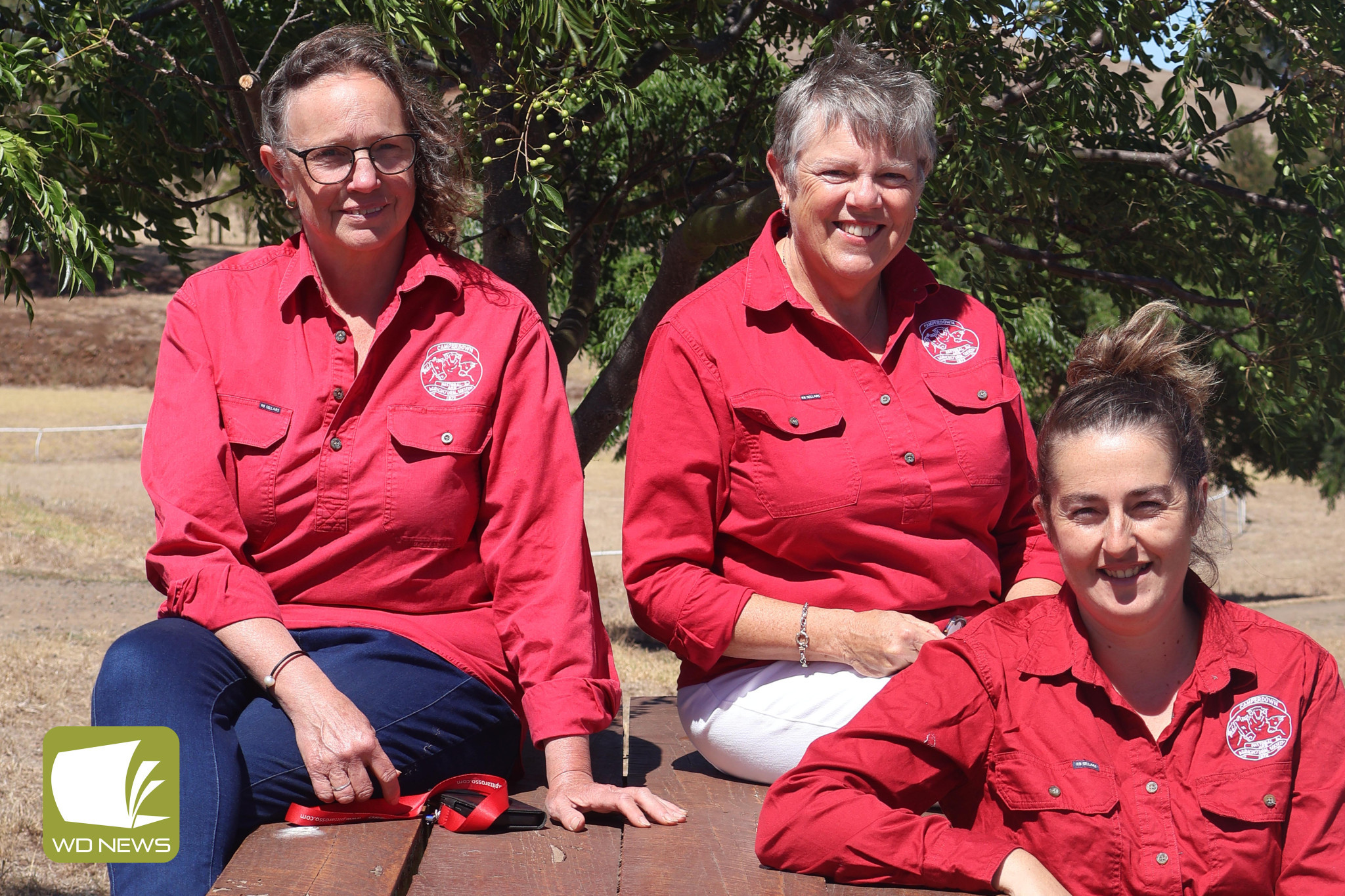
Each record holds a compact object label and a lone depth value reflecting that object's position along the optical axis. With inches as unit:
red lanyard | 85.7
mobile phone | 87.9
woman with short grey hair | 94.6
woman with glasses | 87.9
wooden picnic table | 76.9
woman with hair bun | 74.6
